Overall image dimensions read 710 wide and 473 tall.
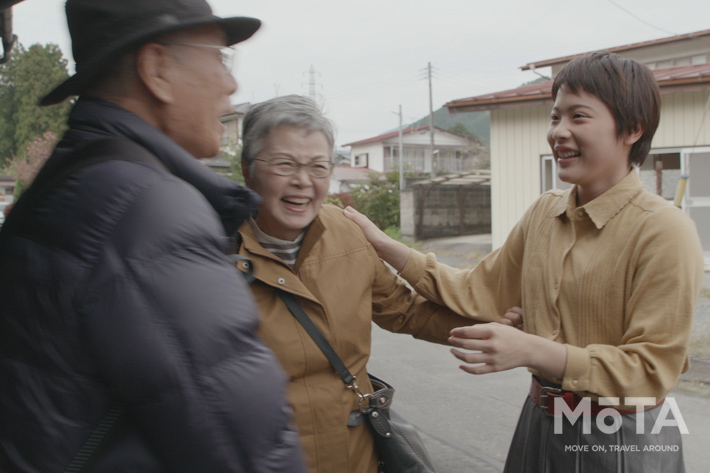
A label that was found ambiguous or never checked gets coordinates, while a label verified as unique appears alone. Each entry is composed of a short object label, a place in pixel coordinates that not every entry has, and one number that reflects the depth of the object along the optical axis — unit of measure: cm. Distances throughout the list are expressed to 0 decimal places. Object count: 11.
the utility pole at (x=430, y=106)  4292
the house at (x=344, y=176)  4827
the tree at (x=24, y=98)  3472
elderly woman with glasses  178
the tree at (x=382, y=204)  2159
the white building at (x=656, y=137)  1034
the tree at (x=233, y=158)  1701
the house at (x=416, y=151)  5659
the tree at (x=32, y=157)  1726
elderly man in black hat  86
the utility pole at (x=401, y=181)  2408
